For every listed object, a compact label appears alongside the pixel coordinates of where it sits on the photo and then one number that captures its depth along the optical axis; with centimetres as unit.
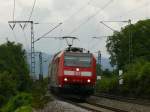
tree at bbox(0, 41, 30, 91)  6309
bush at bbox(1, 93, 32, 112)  4035
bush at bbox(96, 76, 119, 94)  6353
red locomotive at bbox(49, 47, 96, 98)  4334
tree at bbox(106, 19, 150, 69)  9769
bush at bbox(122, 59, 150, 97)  5134
